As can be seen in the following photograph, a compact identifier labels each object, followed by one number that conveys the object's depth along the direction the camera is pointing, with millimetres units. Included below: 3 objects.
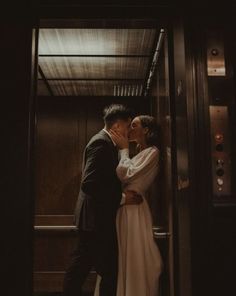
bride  2506
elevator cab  1814
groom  2590
